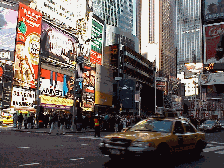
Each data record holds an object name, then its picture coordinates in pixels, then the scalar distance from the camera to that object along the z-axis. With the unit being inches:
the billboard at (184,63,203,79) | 5516.7
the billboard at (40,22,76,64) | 2229.6
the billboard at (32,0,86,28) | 2354.1
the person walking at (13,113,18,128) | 1205.5
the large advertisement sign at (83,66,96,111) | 2741.1
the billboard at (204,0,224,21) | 3147.1
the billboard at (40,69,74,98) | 2212.1
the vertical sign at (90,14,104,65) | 2925.7
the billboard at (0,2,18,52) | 1909.7
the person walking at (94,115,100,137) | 791.1
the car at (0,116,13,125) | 1518.3
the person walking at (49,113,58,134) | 912.6
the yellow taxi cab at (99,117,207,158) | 318.3
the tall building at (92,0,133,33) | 4987.2
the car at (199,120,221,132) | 1312.7
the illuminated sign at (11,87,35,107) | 1911.9
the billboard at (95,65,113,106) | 2994.6
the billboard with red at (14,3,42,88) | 1987.0
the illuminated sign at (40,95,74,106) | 2175.0
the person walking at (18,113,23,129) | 1119.6
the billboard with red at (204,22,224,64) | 3178.9
